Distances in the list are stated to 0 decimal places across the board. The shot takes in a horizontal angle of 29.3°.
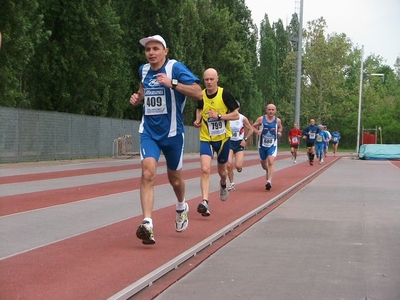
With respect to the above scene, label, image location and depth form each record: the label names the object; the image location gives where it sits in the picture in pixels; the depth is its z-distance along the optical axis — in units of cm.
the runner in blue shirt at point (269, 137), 1672
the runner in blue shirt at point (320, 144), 3538
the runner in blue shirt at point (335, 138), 5270
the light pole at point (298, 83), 4942
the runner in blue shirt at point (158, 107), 820
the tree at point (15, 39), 3034
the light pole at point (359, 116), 5522
